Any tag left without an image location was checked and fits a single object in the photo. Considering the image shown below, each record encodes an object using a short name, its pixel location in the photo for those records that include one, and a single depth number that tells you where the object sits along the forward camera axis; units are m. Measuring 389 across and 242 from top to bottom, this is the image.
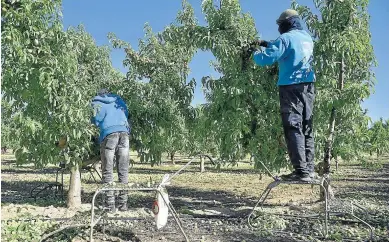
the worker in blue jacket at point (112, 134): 7.91
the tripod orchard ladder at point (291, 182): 5.07
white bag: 4.25
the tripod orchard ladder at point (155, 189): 3.80
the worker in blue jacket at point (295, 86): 5.26
